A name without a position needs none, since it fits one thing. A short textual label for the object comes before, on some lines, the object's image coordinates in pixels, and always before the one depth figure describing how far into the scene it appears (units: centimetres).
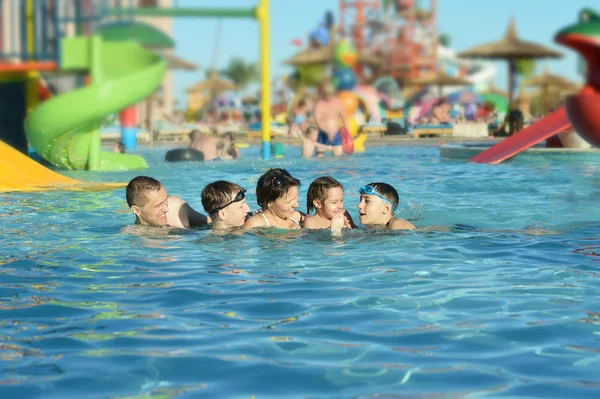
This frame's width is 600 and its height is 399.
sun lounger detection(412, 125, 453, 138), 2477
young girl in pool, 675
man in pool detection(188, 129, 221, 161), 1588
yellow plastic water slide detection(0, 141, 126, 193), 1076
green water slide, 1256
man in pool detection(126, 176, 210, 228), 689
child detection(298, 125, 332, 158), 1706
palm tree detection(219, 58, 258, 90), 9150
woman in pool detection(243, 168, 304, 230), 675
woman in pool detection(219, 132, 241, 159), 1619
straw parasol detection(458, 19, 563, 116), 3241
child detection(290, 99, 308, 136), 2855
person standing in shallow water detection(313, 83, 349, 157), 1709
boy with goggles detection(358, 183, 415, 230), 691
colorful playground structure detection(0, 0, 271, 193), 1259
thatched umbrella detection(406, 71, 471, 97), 4178
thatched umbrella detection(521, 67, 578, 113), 4523
